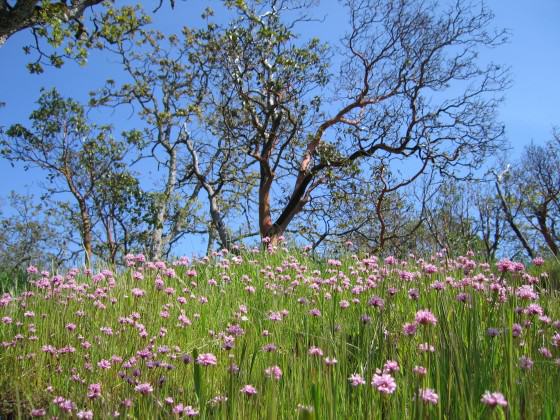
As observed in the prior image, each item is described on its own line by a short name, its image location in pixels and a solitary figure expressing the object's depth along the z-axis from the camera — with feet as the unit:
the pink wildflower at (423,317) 6.96
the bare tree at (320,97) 53.21
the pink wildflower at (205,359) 7.63
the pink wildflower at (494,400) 5.11
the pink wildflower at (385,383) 6.03
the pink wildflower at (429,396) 5.84
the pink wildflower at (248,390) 7.43
